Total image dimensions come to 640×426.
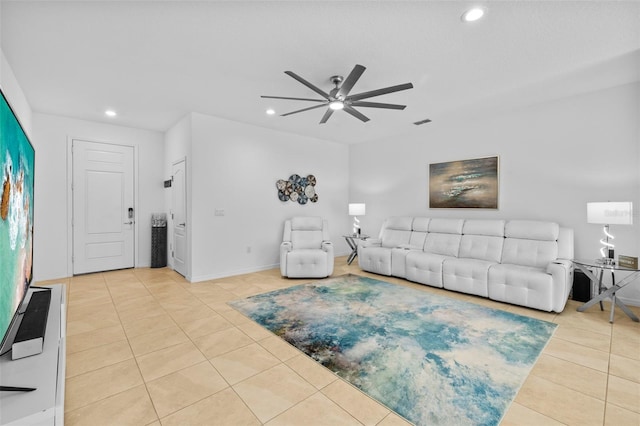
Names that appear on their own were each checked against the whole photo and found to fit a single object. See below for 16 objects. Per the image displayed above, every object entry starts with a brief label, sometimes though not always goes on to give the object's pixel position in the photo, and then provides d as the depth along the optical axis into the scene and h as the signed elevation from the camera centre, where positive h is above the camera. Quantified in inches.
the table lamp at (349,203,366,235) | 220.7 +2.6
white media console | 41.1 -28.8
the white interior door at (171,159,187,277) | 180.4 -2.0
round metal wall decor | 213.5 +18.5
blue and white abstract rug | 69.2 -44.6
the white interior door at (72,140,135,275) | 183.6 +4.2
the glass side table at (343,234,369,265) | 217.3 -25.6
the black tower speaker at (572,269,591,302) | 134.5 -36.1
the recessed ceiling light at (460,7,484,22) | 80.1 +57.3
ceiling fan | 94.1 +44.8
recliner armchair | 177.6 -24.7
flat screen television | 49.6 -1.0
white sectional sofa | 126.5 -25.9
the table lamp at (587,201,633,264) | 111.3 -1.1
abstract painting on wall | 173.9 +18.5
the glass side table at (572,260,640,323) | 113.1 -31.5
